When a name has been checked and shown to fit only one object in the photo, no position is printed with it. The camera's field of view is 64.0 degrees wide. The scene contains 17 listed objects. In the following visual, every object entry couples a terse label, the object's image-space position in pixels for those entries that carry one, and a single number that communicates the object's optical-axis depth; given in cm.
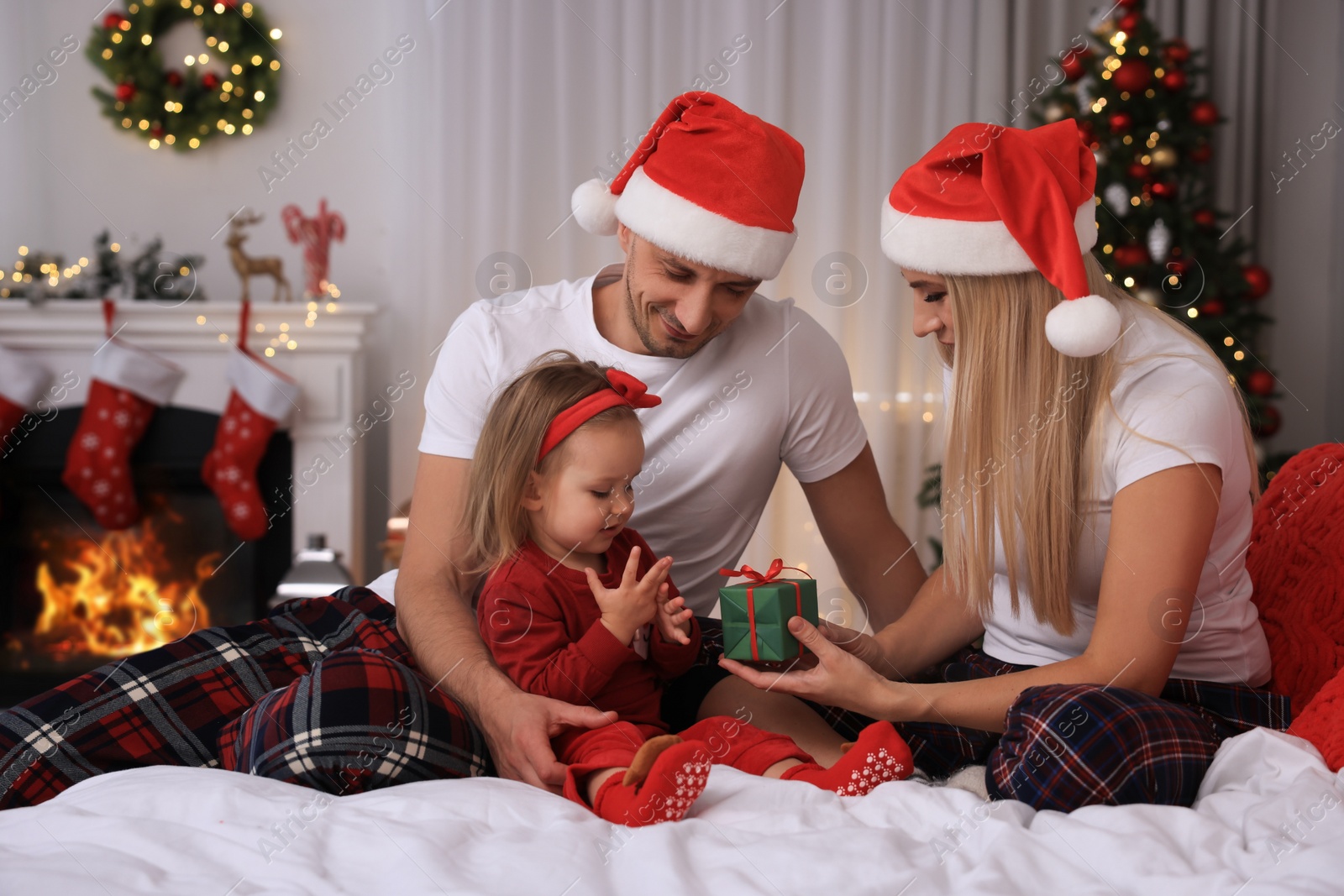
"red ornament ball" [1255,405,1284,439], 321
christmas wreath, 342
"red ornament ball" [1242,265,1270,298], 316
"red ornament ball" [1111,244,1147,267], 311
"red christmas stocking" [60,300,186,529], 310
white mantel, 313
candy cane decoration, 329
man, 159
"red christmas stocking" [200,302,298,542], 312
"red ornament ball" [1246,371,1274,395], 312
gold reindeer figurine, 319
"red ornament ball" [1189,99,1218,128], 323
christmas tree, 314
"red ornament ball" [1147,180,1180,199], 316
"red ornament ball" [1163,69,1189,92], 318
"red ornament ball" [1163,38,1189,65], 320
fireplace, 334
